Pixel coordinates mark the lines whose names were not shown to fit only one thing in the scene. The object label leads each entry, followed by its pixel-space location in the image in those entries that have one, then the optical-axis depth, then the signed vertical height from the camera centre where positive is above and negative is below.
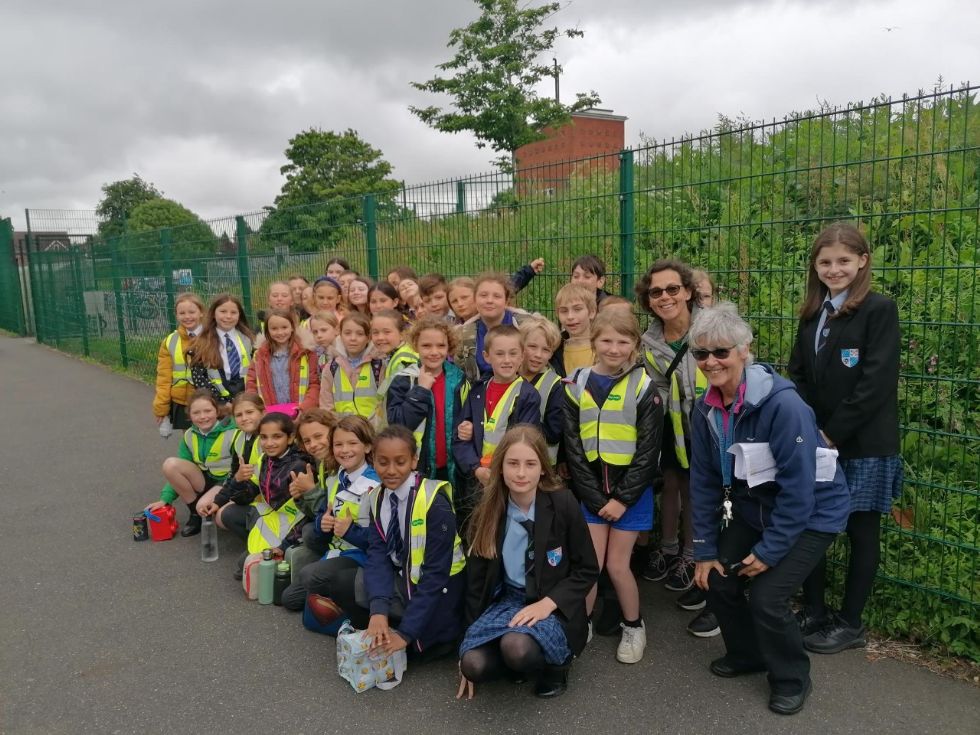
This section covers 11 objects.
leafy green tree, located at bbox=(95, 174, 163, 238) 75.62 +9.34
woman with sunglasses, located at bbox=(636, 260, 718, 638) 3.76 -0.52
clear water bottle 4.88 -1.74
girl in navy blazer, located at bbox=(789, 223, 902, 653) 3.20 -0.56
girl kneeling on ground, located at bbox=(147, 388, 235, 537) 5.29 -1.29
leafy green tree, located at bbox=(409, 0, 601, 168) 21.95 +5.74
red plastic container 5.23 -1.73
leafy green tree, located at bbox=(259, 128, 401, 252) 44.62 +6.89
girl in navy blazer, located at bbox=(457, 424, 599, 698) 3.15 -1.36
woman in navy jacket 2.96 -1.03
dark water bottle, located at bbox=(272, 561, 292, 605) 4.21 -1.75
